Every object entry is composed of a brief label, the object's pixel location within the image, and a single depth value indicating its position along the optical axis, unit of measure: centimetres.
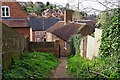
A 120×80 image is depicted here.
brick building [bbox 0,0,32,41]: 1593
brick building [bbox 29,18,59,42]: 2391
